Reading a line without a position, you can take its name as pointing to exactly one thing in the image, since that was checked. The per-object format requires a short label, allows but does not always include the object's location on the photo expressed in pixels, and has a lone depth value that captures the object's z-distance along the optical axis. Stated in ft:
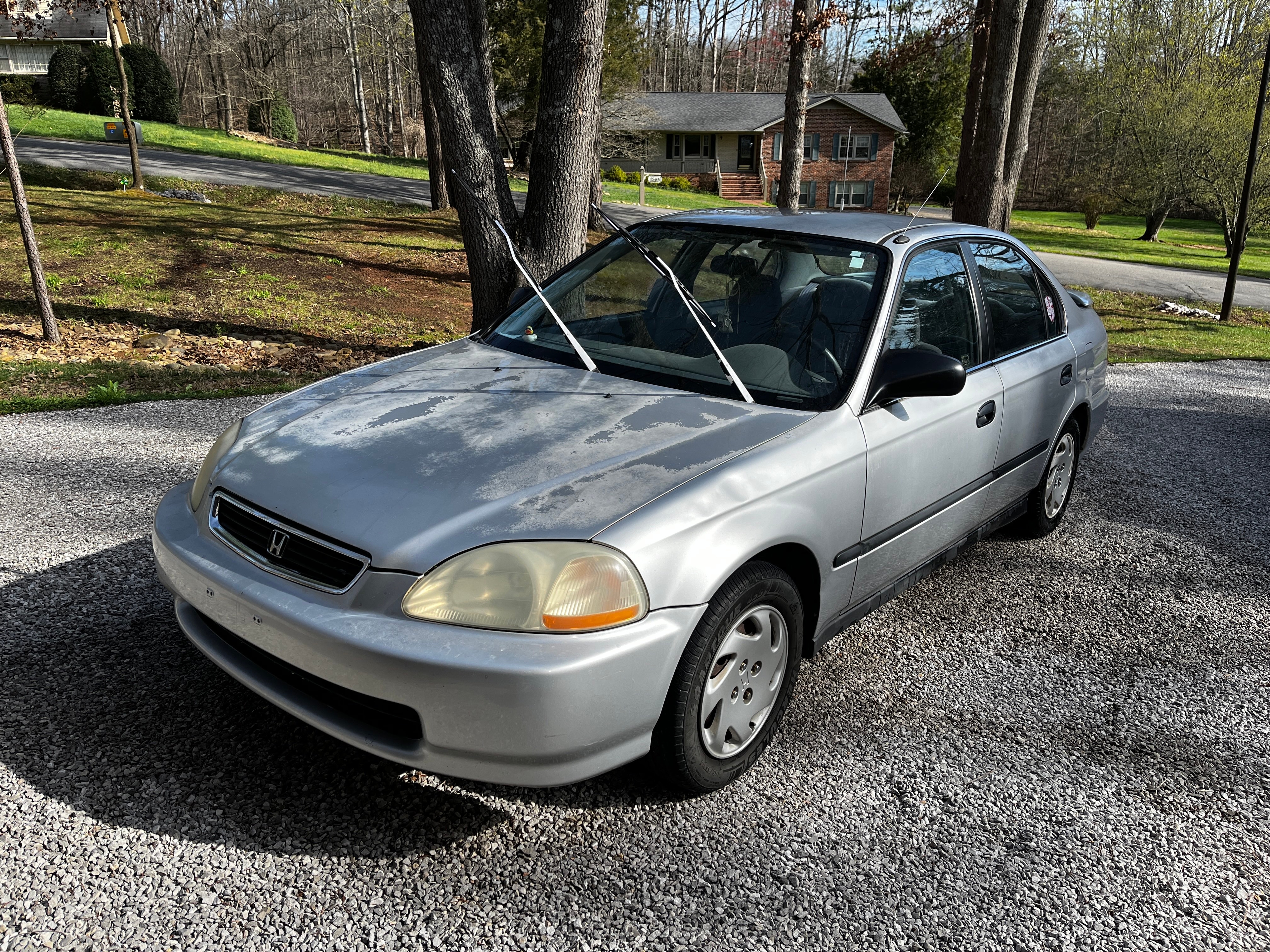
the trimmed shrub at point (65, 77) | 110.11
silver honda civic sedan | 7.41
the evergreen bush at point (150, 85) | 115.85
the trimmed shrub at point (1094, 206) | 144.66
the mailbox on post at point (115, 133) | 65.72
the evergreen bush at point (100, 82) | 110.42
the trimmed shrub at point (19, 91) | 106.22
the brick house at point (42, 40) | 109.09
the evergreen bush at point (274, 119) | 141.18
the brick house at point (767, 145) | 156.15
